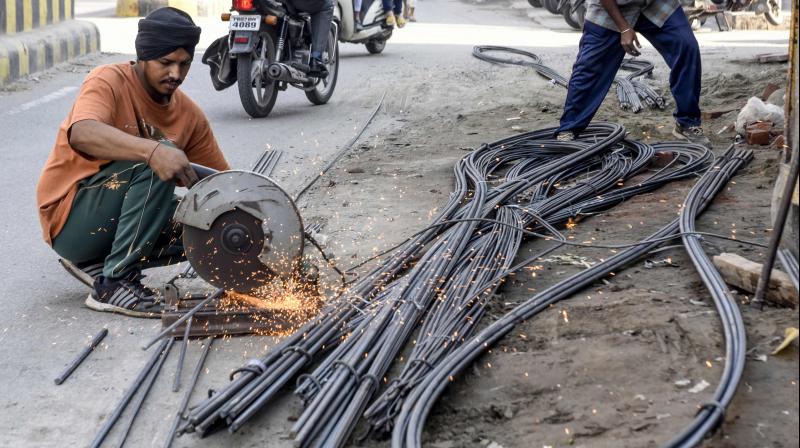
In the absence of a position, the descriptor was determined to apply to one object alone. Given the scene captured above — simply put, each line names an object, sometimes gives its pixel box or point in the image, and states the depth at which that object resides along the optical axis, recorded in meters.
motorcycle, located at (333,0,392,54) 14.45
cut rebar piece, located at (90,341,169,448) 3.35
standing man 7.14
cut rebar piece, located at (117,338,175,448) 3.37
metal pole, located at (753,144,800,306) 2.91
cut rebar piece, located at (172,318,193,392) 3.77
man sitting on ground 4.53
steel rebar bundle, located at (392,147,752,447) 2.90
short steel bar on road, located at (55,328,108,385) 3.86
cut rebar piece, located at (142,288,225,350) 3.93
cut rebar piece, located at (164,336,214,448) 3.34
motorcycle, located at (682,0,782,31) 16.08
